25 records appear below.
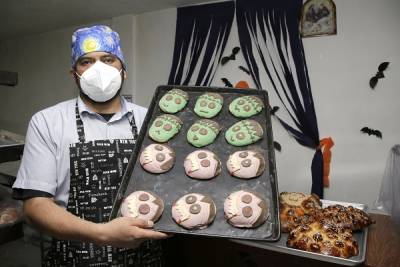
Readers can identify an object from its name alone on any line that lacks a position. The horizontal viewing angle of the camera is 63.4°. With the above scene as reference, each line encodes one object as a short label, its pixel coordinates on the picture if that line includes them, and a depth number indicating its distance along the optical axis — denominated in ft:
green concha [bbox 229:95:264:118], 5.79
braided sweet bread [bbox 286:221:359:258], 4.63
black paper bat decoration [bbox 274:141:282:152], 11.24
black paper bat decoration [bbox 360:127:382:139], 9.44
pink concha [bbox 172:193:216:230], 4.38
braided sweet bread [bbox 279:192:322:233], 5.62
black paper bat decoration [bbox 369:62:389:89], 9.28
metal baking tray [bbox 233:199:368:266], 4.38
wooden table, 4.99
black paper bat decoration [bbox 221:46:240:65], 11.78
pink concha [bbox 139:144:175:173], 5.08
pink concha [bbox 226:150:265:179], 4.94
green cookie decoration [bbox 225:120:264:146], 5.39
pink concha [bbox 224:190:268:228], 4.37
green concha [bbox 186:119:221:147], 5.45
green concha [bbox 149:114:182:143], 5.48
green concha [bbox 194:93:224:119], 5.89
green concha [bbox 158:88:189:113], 5.94
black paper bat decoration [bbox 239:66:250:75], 11.70
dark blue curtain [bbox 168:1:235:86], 11.96
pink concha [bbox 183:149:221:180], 4.98
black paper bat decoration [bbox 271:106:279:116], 11.07
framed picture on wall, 10.02
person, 4.39
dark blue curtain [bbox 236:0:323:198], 10.44
